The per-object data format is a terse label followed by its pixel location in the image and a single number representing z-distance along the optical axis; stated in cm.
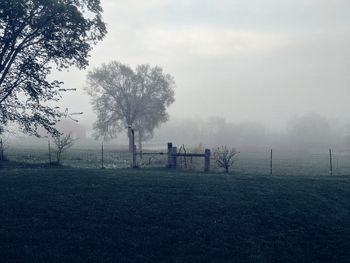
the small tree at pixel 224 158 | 2447
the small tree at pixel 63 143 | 2598
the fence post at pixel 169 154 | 2581
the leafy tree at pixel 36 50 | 1800
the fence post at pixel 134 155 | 2638
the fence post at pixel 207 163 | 2467
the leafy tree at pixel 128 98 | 5994
